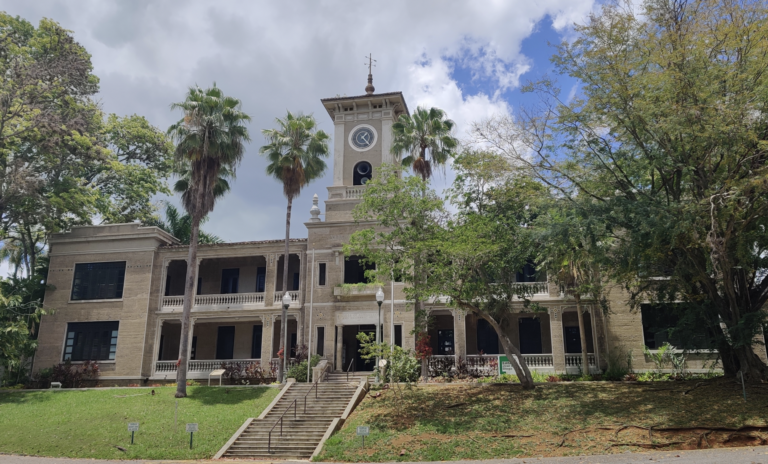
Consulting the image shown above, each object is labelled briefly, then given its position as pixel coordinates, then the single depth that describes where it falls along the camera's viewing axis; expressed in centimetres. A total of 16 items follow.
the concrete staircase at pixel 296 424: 1911
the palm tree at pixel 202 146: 2769
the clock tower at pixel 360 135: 3366
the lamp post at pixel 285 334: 2671
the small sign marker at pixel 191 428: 1862
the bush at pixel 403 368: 2419
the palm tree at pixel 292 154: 3072
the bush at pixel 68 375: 3053
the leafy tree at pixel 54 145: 3117
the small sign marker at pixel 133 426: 1922
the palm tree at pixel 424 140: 3056
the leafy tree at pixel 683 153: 1730
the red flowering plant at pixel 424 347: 2616
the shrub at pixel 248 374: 2984
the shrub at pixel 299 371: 2741
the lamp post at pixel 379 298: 2431
